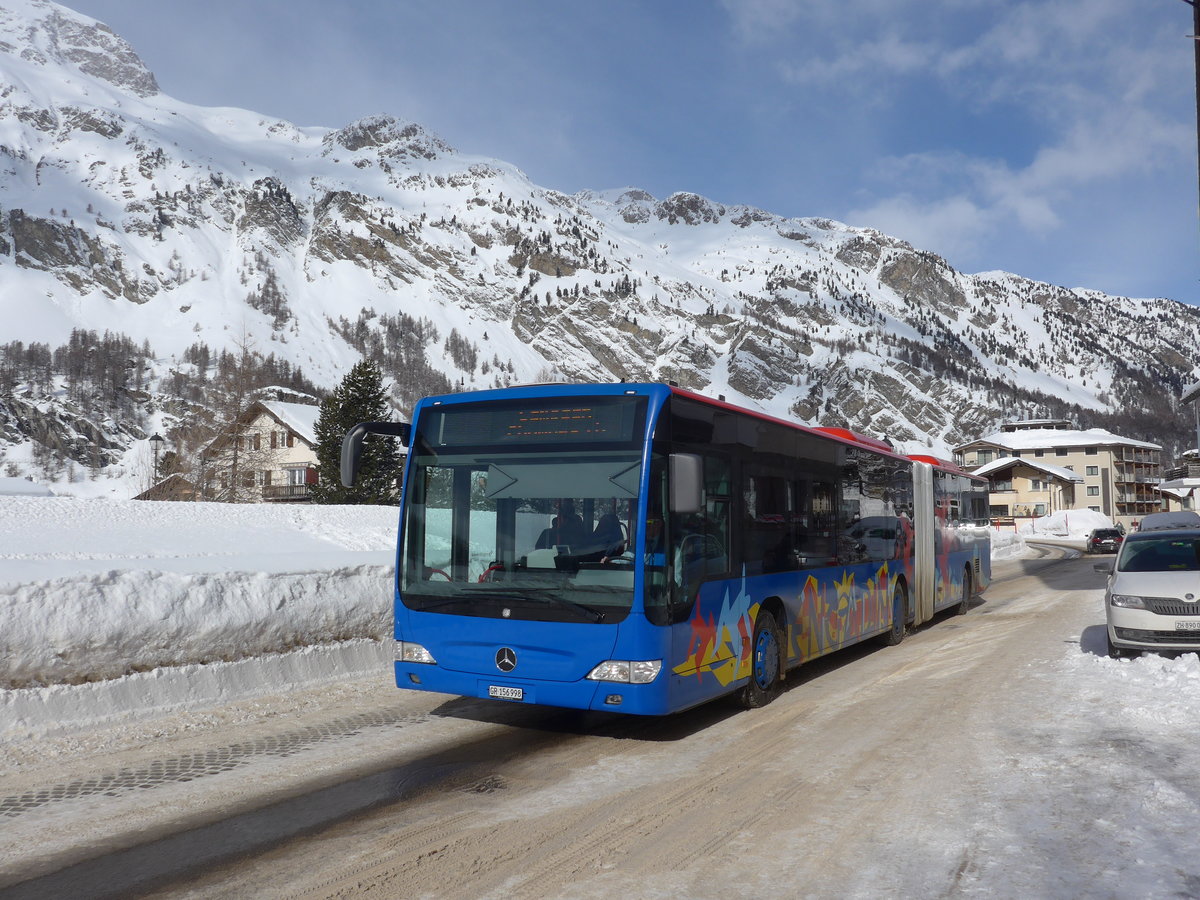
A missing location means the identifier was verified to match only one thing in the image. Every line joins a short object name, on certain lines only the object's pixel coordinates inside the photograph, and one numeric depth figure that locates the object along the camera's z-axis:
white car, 10.64
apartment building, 96.44
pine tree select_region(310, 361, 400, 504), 50.84
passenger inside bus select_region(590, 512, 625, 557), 7.38
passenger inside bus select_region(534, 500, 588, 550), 7.51
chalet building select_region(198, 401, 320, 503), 42.03
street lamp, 49.23
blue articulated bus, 7.34
